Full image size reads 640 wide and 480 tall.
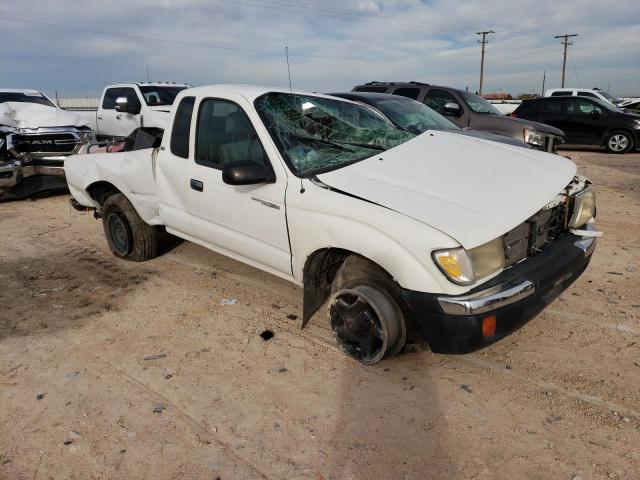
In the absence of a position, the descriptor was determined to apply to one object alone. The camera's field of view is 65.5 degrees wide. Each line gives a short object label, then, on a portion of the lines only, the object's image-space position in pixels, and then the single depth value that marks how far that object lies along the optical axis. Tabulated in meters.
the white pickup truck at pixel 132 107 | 10.78
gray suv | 8.91
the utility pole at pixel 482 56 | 47.44
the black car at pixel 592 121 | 13.34
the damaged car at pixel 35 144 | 7.89
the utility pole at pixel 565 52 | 48.91
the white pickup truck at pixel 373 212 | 2.67
